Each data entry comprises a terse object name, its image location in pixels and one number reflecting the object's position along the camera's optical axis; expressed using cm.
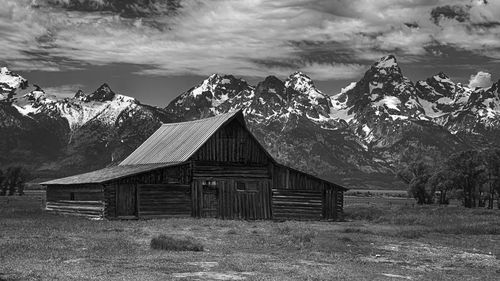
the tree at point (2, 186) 12581
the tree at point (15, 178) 12910
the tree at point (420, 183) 11119
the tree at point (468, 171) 10248
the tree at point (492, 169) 10219
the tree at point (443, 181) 10225
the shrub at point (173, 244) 2922
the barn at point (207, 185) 5375
